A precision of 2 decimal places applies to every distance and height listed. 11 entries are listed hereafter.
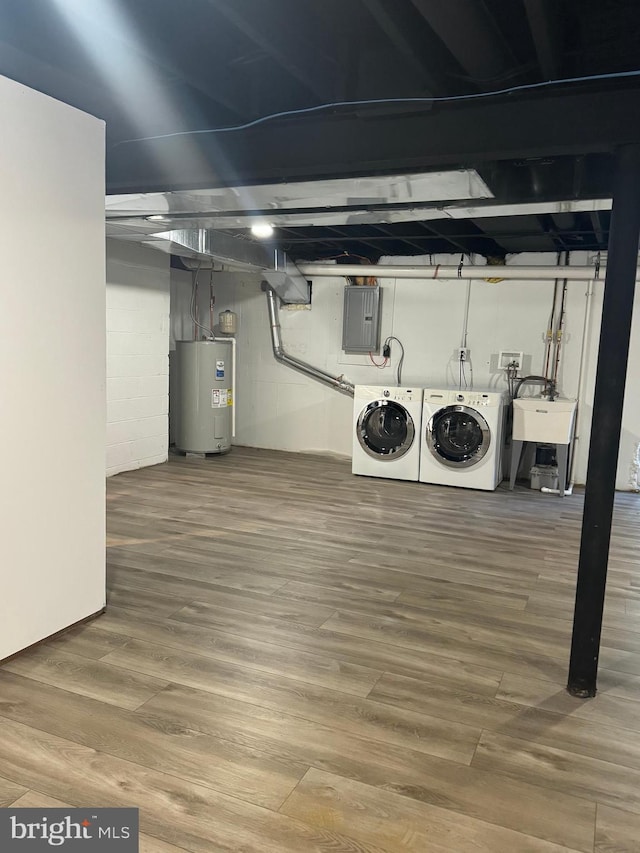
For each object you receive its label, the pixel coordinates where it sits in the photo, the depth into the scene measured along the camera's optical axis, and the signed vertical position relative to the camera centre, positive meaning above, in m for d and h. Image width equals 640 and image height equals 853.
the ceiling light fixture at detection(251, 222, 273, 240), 5.04 +0.90
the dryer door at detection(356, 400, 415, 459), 5.96 -0.81
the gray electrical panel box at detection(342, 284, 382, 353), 6.62 +0.27
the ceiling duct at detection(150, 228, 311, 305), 5.29 +0.75
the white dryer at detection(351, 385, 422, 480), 5.86 -0.82
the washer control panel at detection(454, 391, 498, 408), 5.55 -0.44
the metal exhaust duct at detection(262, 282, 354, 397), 6.96 -0.24
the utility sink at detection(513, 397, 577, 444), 5.40 -0.58
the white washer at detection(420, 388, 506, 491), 5.57 -0.80
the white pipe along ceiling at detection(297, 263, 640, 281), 5.77 +0.73
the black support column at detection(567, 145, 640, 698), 2.27 -0.25
